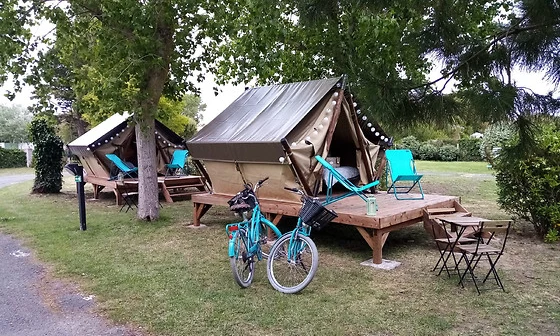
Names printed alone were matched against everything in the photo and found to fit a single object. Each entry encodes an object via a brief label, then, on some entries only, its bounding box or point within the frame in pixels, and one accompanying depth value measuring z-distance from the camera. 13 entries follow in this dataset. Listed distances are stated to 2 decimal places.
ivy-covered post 13.62
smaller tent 12.66
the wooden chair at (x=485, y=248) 4.33
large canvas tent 6.59
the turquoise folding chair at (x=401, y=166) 7.15
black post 7.86
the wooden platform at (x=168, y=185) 11.52
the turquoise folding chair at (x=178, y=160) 12.83
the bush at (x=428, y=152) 28.64
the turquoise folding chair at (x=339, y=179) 5.94
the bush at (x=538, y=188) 6.19
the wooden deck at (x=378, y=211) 5.57
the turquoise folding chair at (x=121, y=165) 11.80
